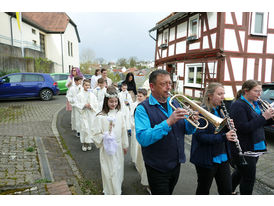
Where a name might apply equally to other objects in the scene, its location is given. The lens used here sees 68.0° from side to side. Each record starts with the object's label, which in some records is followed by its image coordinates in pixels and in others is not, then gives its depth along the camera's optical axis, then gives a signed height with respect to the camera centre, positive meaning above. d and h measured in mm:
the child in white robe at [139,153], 3680 -1560
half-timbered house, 11250 +1759
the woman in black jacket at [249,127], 2797 -677
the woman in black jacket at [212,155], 2455 -953
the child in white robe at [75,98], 6137 -623
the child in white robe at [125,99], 5723 -684
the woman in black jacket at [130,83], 8738 -226
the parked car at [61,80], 16719 -197
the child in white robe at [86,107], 5469 -808
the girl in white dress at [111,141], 3180 -1013
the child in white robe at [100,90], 6546 -411
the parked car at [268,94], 5871 -486
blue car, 12250 -532
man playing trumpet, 2141 -658
